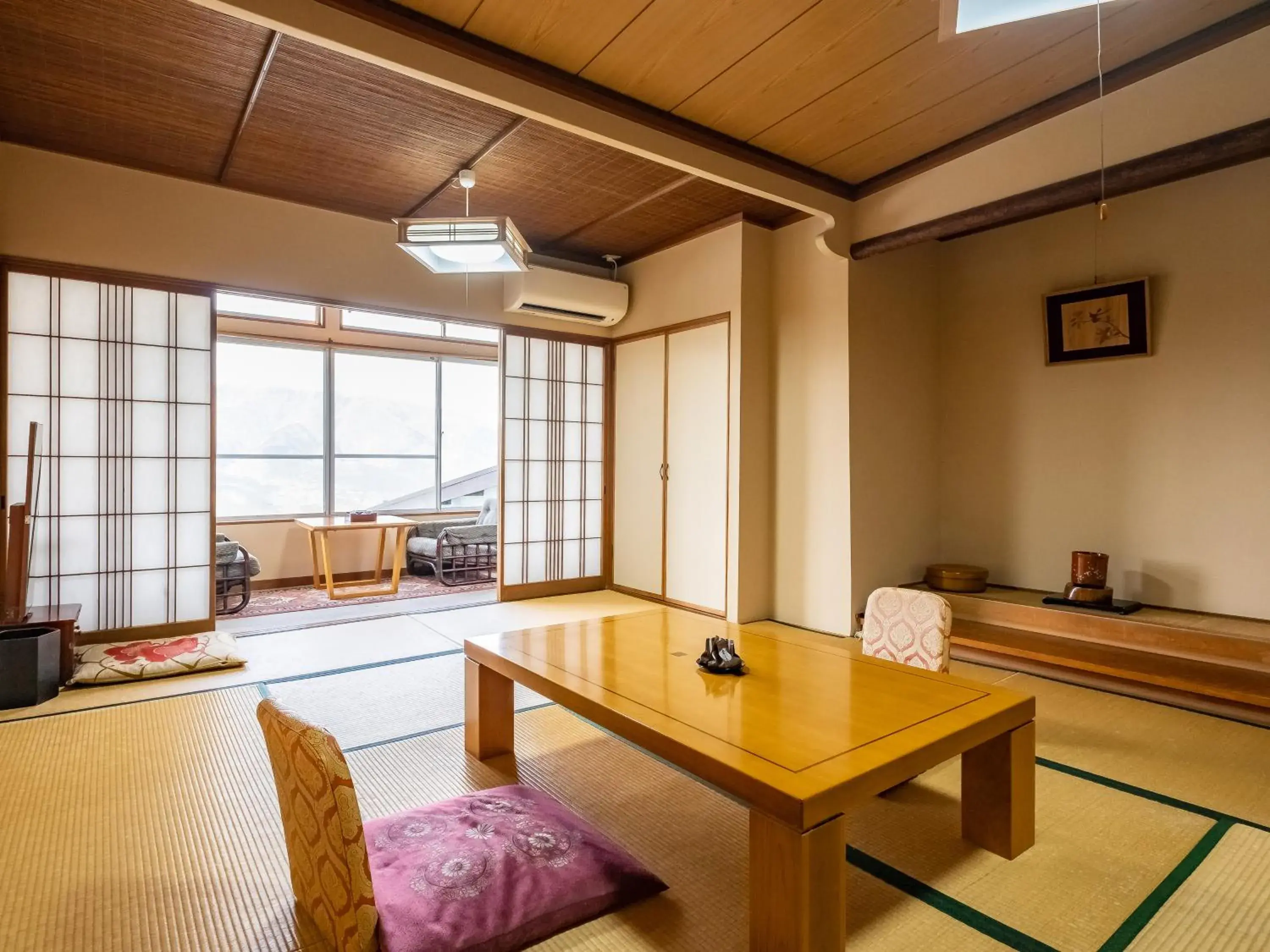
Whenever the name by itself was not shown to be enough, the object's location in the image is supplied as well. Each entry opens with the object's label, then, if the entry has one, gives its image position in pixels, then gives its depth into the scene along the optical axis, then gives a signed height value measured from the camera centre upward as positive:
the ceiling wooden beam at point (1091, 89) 2.60 +1.77
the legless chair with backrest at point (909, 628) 2.38 -0.52
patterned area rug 5.41 -0.98
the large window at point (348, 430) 6.77 +0.58
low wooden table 1.35 -0.59
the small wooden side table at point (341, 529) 5.50 -0.45
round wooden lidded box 4.35 -0.59
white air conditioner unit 5.19 +1.48
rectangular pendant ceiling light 3.24 +1.20
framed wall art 3.94 +0.98
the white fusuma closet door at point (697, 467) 4.84 +0.13
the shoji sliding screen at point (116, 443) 3.82 +0.24
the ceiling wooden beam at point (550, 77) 2.51 +1.73
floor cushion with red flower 3.35 -0.90
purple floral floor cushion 1.46 -0.92
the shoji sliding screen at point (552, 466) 5.59 +0.16
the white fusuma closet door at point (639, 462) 5.47 +0.19
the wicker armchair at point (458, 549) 6.62 -0.65
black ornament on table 2.06 -0.53
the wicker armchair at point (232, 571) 5.18 -0.67
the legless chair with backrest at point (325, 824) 1.28 -0.67
